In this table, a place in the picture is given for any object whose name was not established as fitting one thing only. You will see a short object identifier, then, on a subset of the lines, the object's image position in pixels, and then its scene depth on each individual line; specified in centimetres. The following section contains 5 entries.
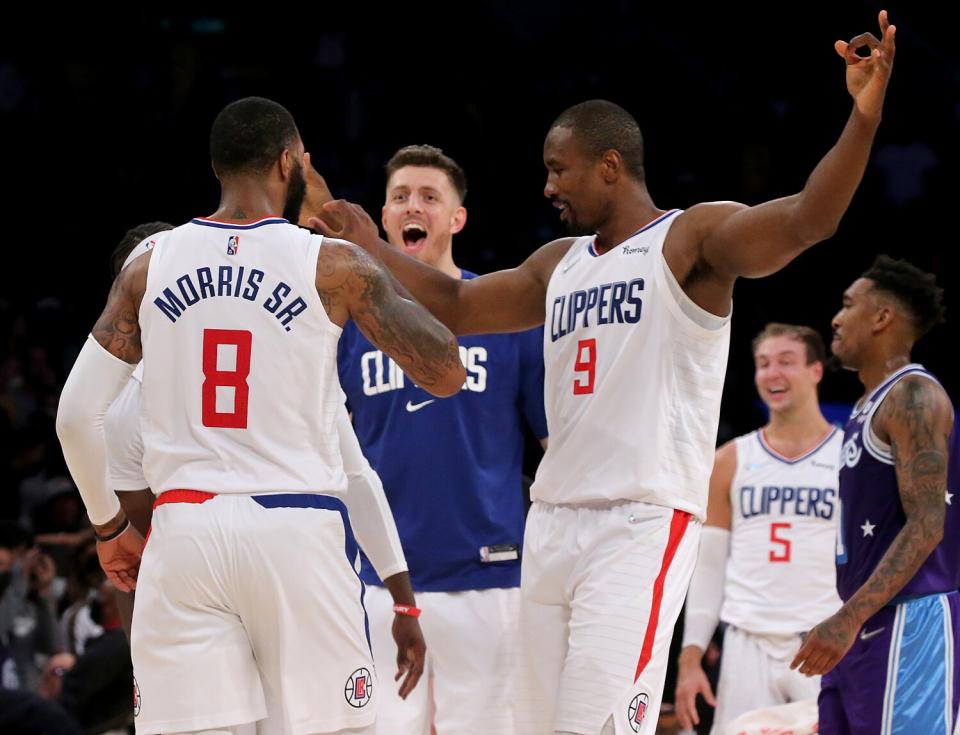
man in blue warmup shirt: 1010
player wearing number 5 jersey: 1374
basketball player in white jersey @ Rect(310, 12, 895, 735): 780
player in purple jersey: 972
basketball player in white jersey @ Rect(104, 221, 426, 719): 873
